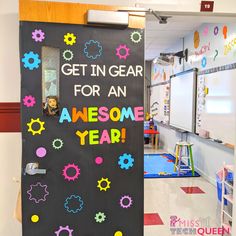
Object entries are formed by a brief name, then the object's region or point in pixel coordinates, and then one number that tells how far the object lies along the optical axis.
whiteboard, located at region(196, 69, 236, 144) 3.99
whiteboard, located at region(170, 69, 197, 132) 5.38
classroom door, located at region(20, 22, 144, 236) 2.08
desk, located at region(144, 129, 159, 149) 7.75
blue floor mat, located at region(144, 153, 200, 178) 5.13
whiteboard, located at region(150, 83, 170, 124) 7.39
